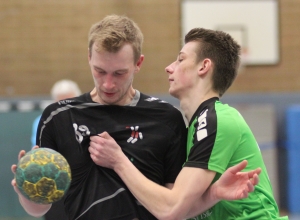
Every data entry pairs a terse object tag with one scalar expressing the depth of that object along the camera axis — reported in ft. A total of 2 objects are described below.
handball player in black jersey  18.11
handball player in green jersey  17.39
